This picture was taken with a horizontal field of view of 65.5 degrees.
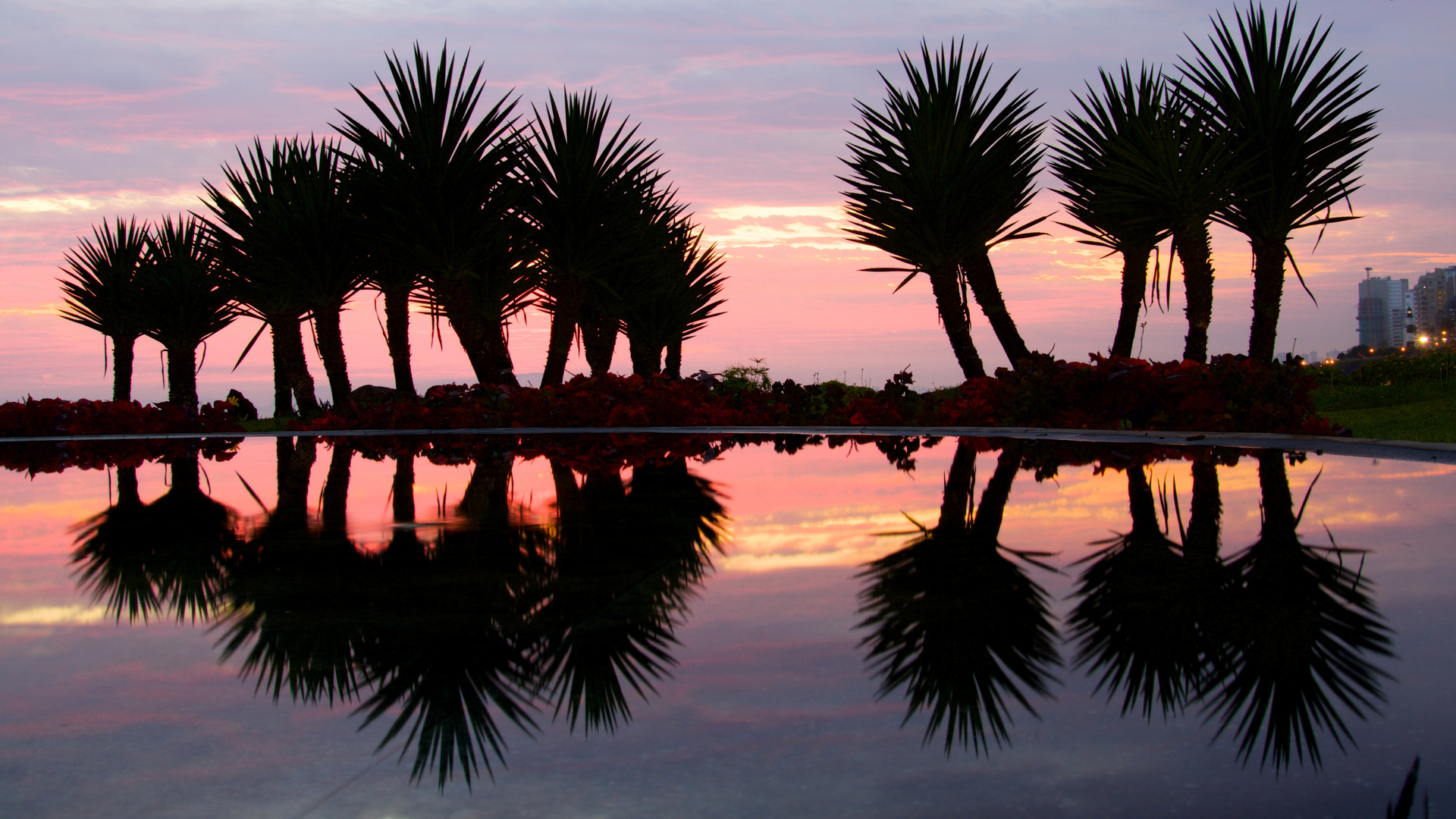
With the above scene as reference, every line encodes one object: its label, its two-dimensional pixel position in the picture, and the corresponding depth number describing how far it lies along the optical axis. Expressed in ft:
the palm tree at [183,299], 85.35
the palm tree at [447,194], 62.18
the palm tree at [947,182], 60.64
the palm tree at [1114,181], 59.41
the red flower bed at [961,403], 39.45
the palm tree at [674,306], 78.18
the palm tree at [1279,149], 55.98
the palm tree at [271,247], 67.26
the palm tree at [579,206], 63.67
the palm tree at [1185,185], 55.62
